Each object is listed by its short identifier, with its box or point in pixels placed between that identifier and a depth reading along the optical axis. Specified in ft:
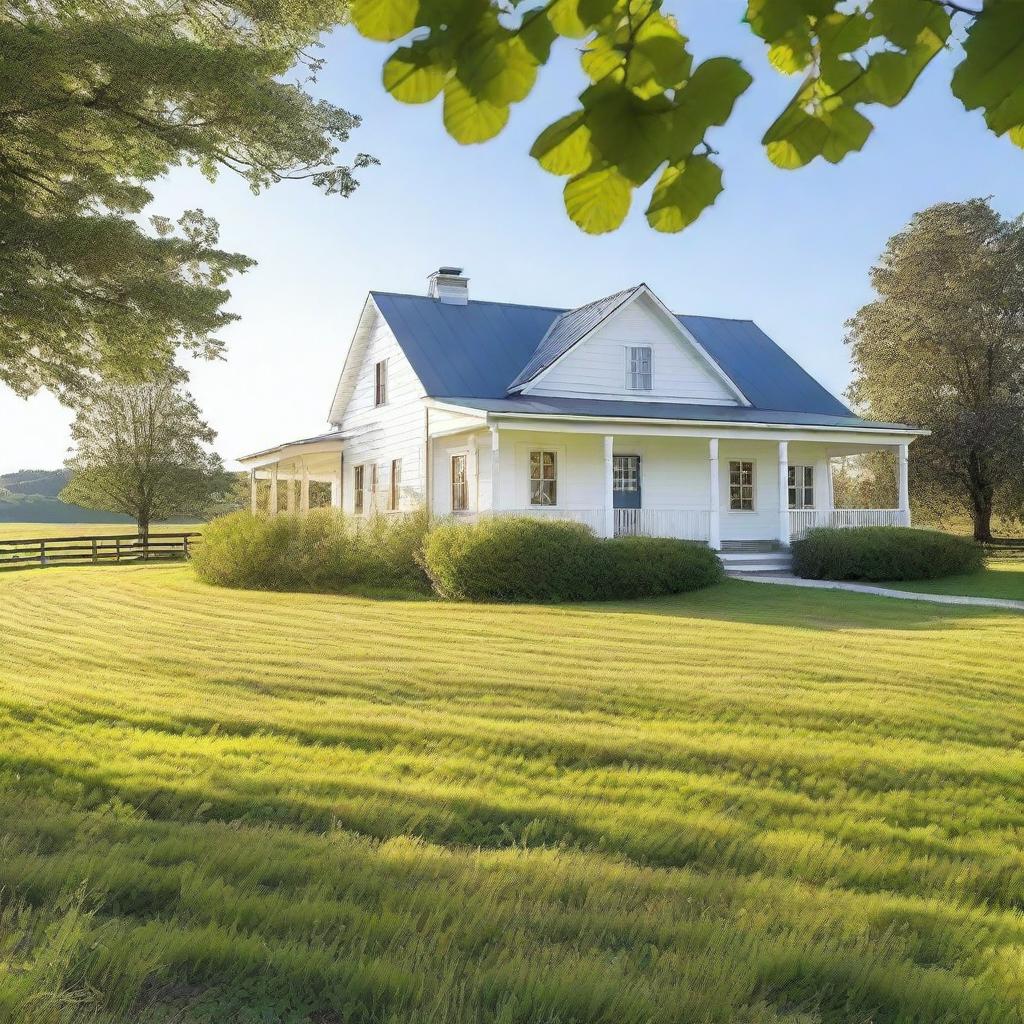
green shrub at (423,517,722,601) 61.26
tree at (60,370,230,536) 140.05
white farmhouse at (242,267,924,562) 76.79
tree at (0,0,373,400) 31.89
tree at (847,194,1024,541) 119.55
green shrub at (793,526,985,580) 74.49
